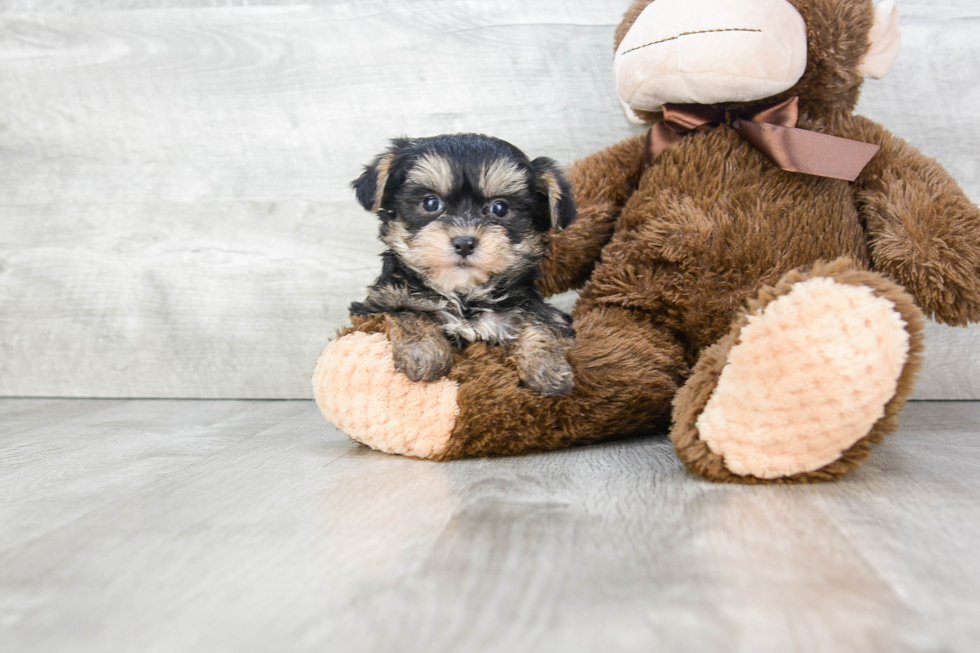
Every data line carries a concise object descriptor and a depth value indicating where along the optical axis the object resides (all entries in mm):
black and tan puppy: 517
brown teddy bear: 472
